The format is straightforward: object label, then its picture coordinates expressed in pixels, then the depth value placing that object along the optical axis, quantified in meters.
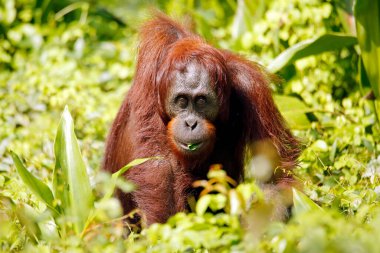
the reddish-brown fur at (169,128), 8.73
